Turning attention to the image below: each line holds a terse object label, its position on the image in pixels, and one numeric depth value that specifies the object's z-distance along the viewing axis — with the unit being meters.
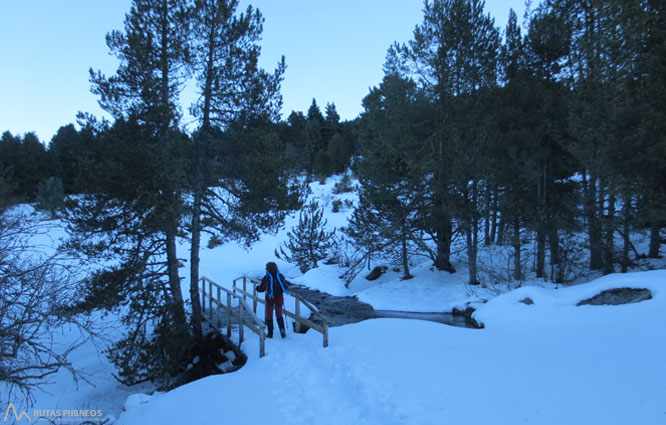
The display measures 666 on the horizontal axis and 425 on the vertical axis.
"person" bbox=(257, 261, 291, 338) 7.70
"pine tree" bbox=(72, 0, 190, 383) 8.09
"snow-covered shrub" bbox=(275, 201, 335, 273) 19.86
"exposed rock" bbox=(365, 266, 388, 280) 18.00
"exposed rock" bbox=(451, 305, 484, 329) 8.85
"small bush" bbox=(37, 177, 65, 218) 22.80
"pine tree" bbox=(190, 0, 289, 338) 9.57
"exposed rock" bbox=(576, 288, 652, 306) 6.93
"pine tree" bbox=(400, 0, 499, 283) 12.64
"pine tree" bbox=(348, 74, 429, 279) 14.20
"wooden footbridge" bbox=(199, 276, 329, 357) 6.92
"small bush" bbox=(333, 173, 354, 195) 39.50
